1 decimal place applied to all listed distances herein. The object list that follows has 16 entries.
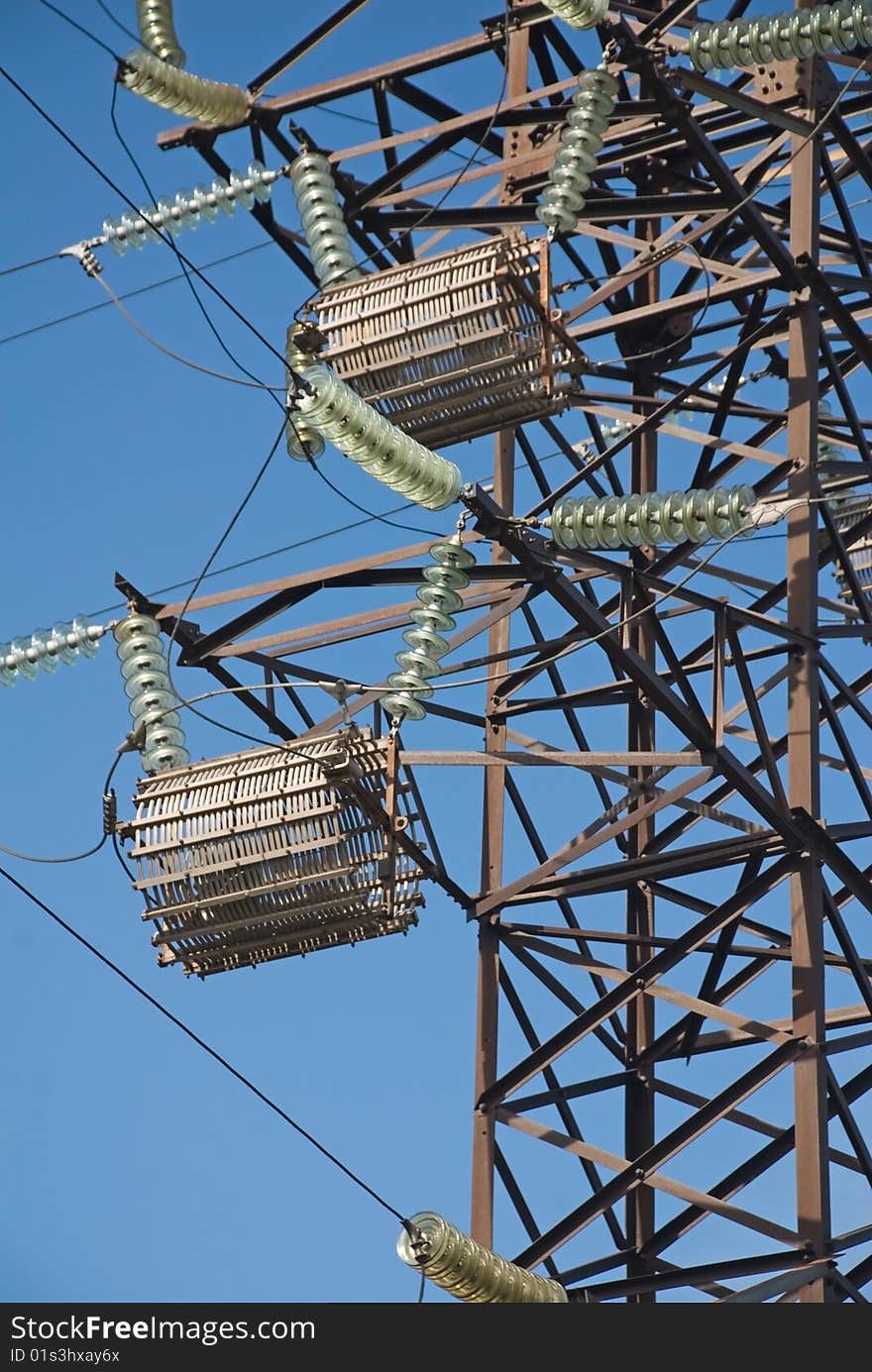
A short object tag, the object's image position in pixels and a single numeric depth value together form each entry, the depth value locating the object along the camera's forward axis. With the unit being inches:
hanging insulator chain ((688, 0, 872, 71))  754.8
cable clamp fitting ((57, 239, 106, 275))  856.9
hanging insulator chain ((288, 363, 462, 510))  667.4
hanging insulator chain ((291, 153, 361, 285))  813.9
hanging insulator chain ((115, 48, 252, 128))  853.2
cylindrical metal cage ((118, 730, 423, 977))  708.7
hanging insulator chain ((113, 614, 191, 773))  751.1
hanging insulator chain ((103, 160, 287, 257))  866.1
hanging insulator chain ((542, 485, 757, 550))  701.3
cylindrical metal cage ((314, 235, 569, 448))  727.7
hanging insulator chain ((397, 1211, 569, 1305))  652.7
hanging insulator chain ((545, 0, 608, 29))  731.4
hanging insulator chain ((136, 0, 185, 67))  879.7
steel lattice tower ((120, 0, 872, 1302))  740.0
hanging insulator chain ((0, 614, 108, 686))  779.4
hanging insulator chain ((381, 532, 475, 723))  727.1
